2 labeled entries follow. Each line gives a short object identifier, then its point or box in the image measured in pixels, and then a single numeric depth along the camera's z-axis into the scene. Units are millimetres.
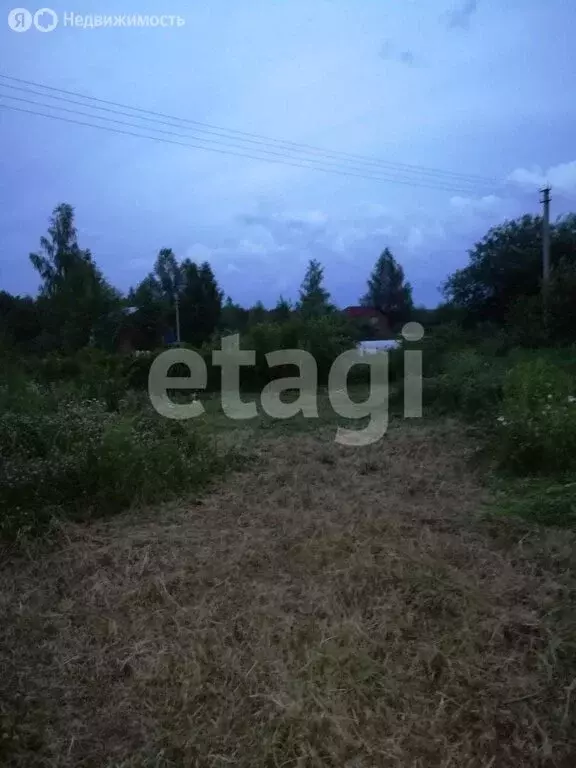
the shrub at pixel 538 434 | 3590
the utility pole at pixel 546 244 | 11875
